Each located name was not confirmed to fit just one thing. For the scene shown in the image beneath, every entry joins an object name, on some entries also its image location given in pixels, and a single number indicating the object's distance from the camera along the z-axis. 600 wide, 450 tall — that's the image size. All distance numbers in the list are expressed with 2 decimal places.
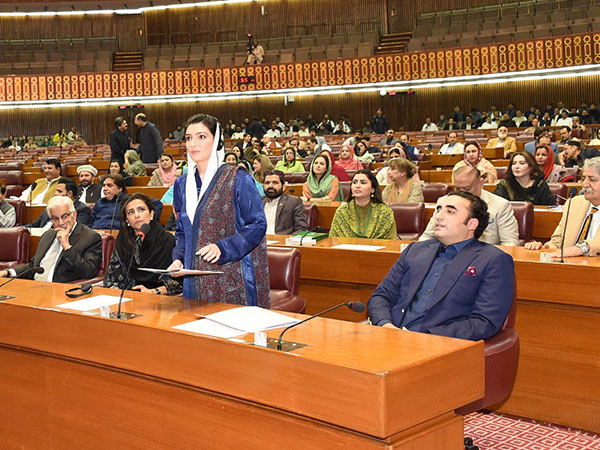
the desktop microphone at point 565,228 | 3.11
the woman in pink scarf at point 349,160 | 8.84
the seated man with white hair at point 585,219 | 3.28
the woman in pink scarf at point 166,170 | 8.02
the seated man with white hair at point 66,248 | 4.16
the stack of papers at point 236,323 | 2.06
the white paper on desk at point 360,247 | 3.84
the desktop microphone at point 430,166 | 8.80
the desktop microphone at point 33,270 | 2.89
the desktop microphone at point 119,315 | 2.28
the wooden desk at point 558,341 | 3.01
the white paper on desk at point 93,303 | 2.49
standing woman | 2.58
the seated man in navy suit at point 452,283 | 2.48
